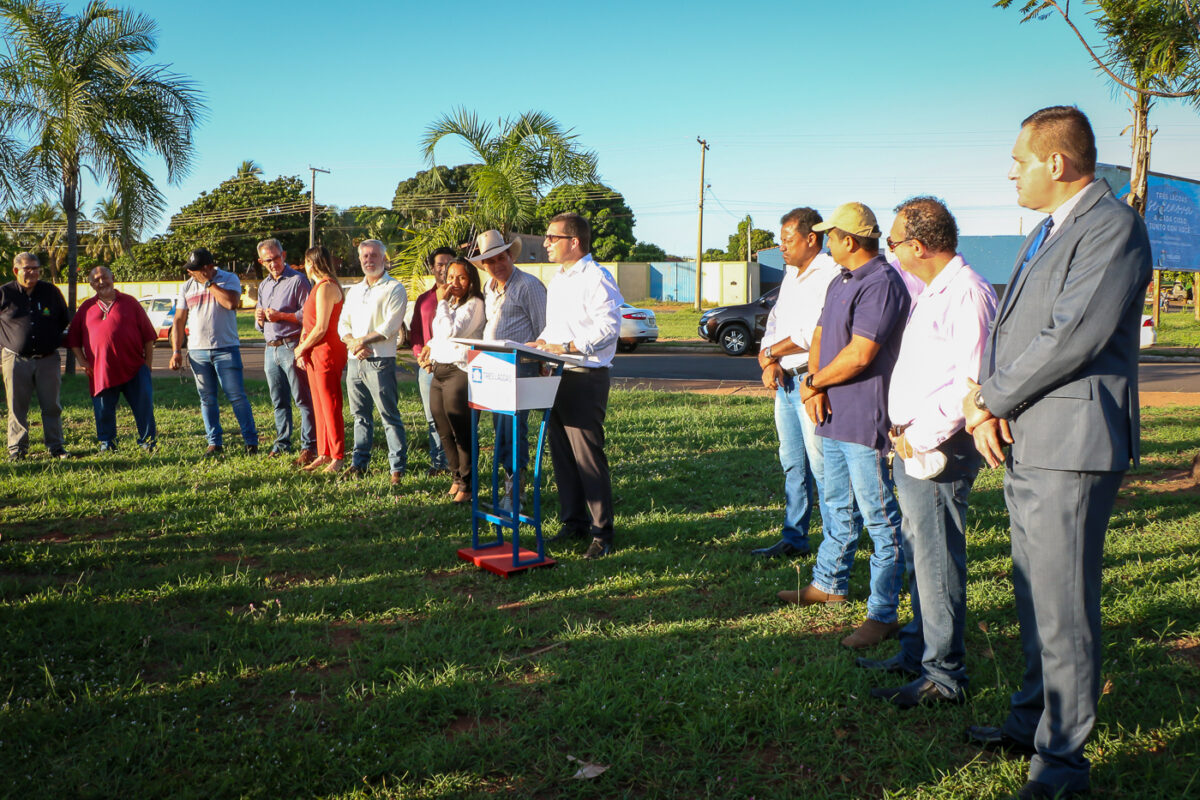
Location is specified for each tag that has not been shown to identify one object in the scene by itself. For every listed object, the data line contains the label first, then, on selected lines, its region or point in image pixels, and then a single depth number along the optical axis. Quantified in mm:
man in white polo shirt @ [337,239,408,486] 7406
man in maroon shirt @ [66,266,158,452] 8789
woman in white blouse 6566
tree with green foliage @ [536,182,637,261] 58750
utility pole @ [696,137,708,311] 37250
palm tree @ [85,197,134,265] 14531
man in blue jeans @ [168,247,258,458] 8594
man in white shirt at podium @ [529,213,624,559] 5363
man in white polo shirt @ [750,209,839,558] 4988
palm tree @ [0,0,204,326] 13688
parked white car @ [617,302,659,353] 22031
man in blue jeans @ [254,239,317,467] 8328
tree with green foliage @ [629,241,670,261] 62541
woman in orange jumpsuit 7676
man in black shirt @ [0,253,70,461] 8617
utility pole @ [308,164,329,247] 40256
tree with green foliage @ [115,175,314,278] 53031
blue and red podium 4977
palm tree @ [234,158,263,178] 54844
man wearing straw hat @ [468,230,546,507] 6031
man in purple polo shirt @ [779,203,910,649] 3975
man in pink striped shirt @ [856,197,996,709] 3174
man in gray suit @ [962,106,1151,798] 2535
